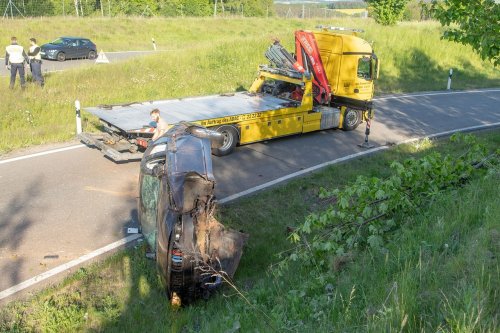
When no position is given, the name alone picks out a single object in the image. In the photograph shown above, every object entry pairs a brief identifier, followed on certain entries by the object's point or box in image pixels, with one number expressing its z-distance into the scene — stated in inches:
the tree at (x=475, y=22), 345.1
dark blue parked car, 1067.3
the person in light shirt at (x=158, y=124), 370.3
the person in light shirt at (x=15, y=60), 642.2
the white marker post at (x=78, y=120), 491.8
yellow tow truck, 419.2
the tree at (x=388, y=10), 1212.5
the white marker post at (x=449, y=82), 931.3
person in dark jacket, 663.8
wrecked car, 223.1
